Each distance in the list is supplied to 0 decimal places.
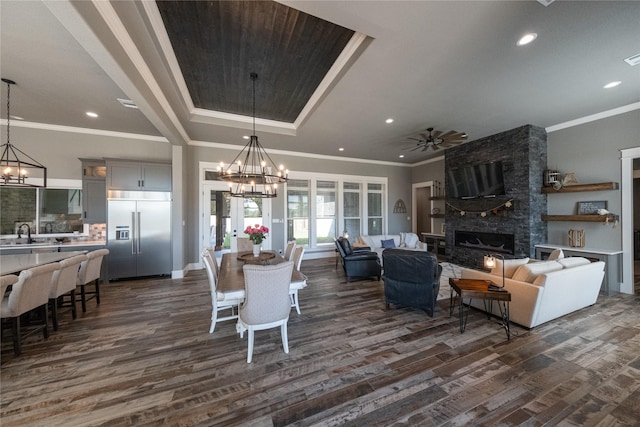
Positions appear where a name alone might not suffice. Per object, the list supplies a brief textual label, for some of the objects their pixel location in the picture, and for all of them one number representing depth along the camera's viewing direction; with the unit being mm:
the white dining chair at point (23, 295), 2221
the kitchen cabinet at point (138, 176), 4586
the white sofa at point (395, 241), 5920
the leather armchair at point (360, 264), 4750
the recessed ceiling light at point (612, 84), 3170
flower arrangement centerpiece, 3227
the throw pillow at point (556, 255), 3596
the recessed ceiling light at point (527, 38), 2264
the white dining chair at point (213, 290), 2609
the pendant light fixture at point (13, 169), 3270
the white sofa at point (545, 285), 2707
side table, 2566
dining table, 2217
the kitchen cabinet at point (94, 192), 4707
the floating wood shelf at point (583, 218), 4016
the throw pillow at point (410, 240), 6277
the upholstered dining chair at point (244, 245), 4570
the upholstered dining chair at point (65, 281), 2727
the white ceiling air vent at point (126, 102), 3529
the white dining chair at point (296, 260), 3203
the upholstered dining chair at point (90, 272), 3278
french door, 5777
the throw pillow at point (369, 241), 5930
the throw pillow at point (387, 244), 6000
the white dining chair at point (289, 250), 3727
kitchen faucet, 4340
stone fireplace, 4832
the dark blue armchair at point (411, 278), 3068
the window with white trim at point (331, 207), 6863
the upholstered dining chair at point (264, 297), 2047
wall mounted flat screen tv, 5336
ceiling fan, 4117
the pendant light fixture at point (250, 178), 2949
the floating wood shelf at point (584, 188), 4031
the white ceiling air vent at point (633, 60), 2627
